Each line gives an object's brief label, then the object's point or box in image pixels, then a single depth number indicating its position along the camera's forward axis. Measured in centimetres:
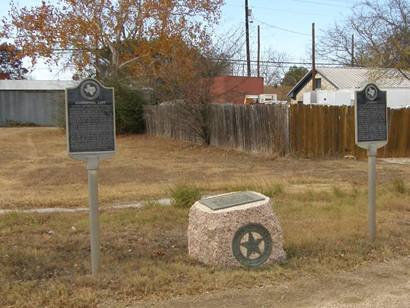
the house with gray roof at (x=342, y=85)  2407
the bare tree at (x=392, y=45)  2095
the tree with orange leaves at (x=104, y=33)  4066
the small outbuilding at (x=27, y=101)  5433
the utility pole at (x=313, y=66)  4686
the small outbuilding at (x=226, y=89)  2595
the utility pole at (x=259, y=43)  5771
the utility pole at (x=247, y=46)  4144
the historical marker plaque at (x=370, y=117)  675
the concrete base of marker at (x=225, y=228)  561
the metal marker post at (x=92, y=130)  529
